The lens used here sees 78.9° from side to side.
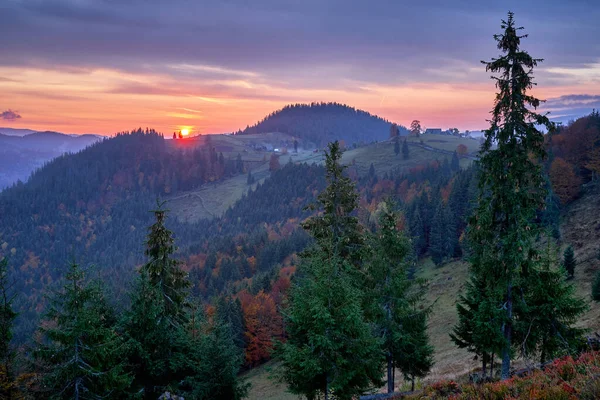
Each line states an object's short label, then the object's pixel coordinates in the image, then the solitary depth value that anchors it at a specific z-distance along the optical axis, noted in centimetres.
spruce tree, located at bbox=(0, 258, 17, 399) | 1684
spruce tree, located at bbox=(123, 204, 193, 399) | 2016
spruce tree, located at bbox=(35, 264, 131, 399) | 1602
